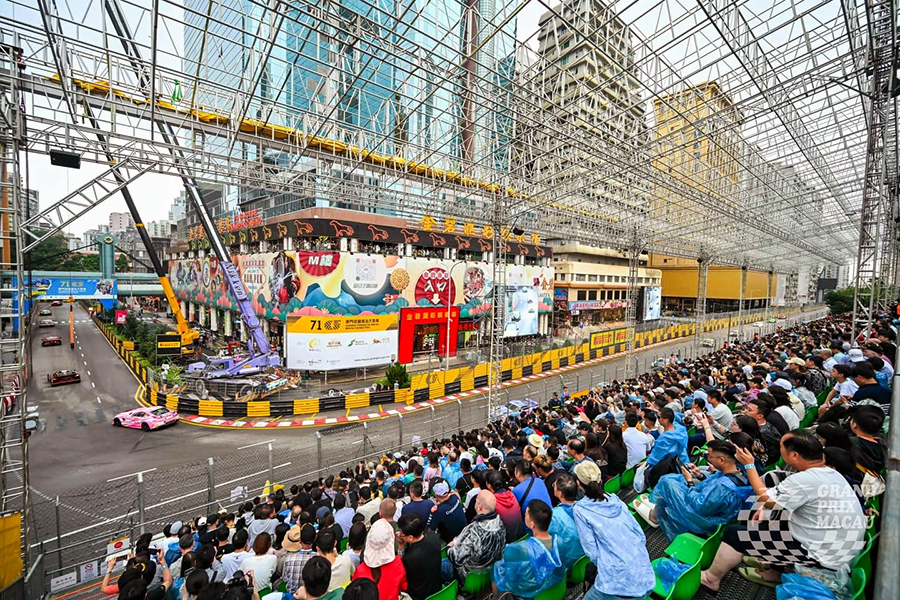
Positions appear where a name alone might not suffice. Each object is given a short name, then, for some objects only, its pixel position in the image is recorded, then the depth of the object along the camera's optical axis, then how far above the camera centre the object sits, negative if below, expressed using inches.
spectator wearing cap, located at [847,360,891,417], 152.8 -39.1
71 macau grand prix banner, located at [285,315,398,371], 685.9 -111.9
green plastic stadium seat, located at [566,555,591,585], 124.4 -94.1
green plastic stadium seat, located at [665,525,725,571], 112.3 -79.6
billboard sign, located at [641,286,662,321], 1429.6 -43.5
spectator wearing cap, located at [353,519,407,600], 110.7 -83.4
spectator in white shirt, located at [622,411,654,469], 197.2 -81.8
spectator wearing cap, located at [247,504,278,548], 185.9 -119.5
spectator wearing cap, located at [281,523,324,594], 132.2 -100.2
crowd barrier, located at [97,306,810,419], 562.6 -184.0
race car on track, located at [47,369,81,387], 743.1 -198.2
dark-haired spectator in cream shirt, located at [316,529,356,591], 118.3 -89.6
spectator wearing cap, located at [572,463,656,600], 93.0 -67.1
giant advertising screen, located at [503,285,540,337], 1012.5 -64.0
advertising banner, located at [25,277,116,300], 968.9 -24.3
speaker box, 316.5 +102.6
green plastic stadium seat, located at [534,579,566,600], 107.8 -88.9
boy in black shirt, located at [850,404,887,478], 98.9 -41.0
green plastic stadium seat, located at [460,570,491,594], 126.0 -100.1
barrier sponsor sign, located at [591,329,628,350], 1034.5 -140.3
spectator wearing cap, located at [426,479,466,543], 147.9 -92.1
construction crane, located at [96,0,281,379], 666.8 -114.6
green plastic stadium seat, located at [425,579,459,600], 111.3 -92.9
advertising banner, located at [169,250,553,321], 729.6 +3.8
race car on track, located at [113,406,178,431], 518.3 -193.3
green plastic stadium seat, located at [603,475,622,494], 175.5 -94.6
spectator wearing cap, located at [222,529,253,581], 144.0 -107.5
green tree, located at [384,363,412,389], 665.0 -163.0
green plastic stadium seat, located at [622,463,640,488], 192.9 -97.3
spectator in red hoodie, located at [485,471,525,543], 132.6 -80.3
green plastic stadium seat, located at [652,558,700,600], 97.5 -78.9
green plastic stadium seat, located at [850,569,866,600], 79.7 -63.9
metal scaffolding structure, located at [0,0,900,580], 301.6 +198.9
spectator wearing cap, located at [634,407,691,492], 157.8 -68.8
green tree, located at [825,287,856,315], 1413.6 -30.8
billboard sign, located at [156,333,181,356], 766.5 -129.2
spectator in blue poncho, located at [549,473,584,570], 116.2 -72.9
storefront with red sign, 815.7 -106.2
